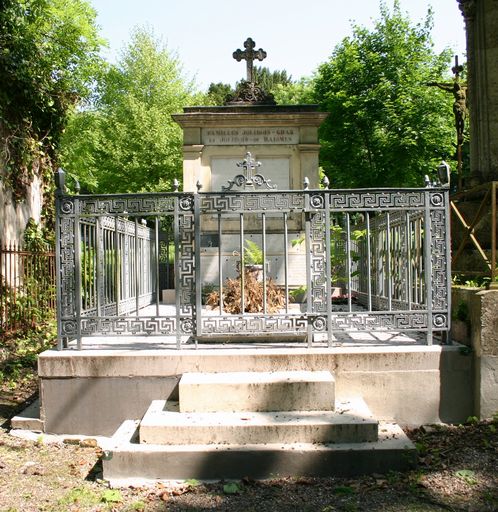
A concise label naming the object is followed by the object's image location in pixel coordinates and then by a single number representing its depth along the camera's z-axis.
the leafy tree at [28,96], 11.60
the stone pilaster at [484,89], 8.55
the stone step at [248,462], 4.35
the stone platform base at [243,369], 5.39
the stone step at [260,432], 4.52
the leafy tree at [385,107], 22.83
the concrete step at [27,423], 5.47
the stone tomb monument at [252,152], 10.41
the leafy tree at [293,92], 32.90
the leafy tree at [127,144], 25.16
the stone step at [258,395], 4.93
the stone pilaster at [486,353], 5.26
